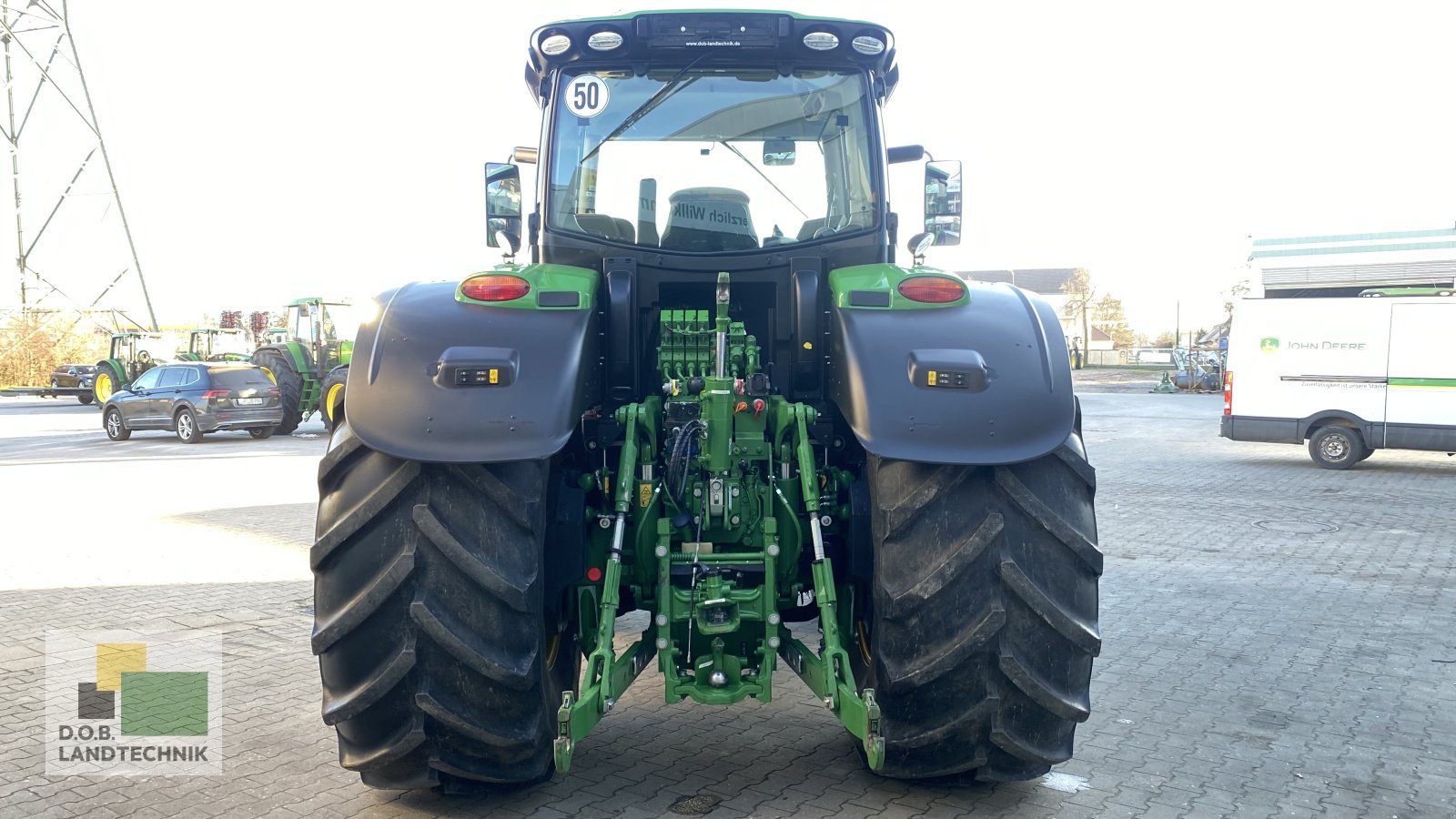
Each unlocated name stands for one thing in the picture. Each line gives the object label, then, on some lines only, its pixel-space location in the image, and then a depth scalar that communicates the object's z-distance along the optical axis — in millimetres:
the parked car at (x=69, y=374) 35462
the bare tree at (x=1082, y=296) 78625
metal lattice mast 36094
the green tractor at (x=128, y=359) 31125
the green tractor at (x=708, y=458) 3348
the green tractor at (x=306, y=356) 22250
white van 14672
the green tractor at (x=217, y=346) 29386
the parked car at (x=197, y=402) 20578
